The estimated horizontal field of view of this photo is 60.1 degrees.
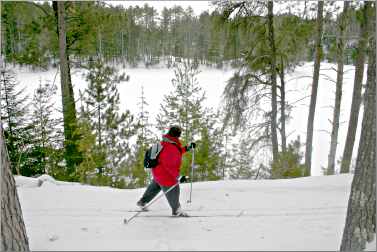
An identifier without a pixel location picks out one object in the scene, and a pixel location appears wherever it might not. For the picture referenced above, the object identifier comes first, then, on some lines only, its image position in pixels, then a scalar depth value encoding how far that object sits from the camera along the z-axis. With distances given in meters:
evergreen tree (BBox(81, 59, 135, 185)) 11.55
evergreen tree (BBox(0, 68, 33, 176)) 11.89
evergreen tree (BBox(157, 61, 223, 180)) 13.18
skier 5.44
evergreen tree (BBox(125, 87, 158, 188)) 11.39
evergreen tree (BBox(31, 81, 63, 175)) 11.54
